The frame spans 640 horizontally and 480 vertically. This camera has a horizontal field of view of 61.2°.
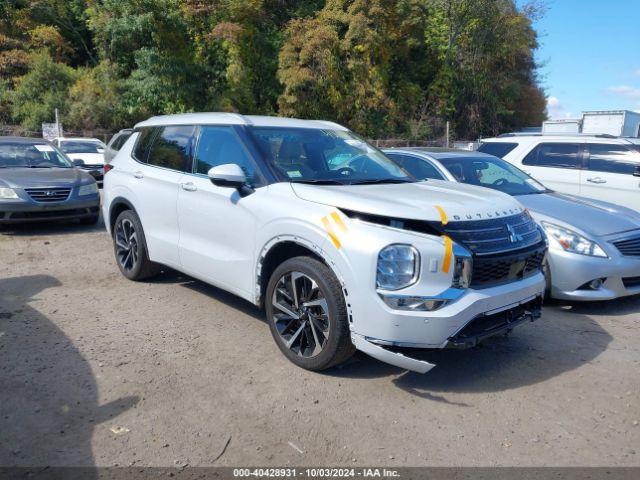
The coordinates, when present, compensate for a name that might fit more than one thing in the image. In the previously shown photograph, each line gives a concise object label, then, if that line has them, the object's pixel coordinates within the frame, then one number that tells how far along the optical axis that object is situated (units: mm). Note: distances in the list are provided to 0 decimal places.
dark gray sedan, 8148
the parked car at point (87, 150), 14855
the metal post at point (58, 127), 24016
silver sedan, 5188
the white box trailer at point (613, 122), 17781
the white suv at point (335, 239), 3373
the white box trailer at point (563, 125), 18656
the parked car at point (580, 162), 8445
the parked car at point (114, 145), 11034
